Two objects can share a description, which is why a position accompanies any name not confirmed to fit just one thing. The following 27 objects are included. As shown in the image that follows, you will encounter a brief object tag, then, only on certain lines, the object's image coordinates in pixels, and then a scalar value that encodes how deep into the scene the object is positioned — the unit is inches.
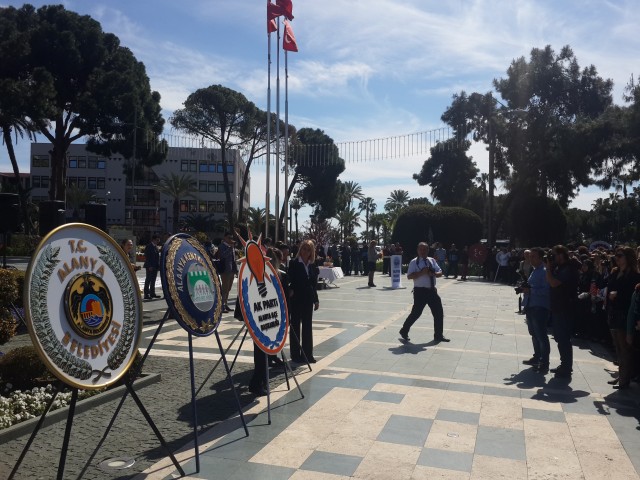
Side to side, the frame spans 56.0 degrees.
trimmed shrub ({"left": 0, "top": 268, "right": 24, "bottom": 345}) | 374.9
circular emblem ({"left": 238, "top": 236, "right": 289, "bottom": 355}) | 224.7
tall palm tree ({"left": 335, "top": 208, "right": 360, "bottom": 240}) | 4099.4
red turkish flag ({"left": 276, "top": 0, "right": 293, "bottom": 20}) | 815.7
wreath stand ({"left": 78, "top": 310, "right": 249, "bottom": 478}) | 174.2
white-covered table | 878.4
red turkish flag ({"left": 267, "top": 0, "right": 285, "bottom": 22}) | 813.9
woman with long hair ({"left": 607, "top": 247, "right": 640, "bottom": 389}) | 284.4
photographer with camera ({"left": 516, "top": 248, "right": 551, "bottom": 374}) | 324.8
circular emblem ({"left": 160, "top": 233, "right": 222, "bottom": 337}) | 179.0
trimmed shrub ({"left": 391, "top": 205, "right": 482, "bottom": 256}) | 1412.4
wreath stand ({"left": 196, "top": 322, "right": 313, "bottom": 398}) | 314.1
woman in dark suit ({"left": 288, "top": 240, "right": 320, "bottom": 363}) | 324.2
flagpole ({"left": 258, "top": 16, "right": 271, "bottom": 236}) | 863.7
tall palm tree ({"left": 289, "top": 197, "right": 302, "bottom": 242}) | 2519.7
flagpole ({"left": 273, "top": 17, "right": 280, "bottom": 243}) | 869.6
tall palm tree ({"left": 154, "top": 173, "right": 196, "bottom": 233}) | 2689.5
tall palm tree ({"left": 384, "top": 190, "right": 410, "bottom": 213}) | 4990.2
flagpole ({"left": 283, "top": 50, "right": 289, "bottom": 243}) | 890.1
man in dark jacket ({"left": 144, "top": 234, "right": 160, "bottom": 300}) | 619.2
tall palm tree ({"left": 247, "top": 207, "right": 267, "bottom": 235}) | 2896.2
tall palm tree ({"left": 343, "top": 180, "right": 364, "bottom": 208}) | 4312.3
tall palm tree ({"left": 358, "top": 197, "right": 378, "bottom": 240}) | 4717.0
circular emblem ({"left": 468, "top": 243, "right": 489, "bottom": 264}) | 1164.5
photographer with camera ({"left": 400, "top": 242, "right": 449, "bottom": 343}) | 414.6
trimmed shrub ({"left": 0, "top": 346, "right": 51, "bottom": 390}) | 251.1
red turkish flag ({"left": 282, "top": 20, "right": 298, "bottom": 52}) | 853.8
